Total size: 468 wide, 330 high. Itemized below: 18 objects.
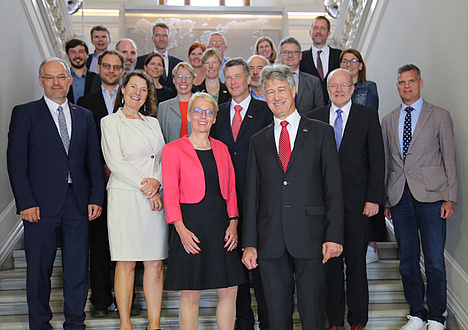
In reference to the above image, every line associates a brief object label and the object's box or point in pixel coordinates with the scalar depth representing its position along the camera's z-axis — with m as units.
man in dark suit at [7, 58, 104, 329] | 3.53
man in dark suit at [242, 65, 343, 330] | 3.10
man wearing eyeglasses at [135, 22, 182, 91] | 5.84
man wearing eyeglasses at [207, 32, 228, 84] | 5.88
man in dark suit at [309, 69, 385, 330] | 3.64
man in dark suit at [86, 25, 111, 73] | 5.71
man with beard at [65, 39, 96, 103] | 4.96
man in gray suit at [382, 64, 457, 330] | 3.76
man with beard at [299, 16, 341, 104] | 5.47
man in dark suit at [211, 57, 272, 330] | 3.69
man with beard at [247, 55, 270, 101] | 4.50
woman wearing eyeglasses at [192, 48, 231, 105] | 4.53
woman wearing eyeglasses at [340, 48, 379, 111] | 4.59
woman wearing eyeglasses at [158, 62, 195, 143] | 4.23
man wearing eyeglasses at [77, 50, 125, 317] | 3.91
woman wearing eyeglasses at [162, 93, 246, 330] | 3.27
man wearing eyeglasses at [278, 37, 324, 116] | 4.60
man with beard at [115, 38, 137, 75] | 5.24
